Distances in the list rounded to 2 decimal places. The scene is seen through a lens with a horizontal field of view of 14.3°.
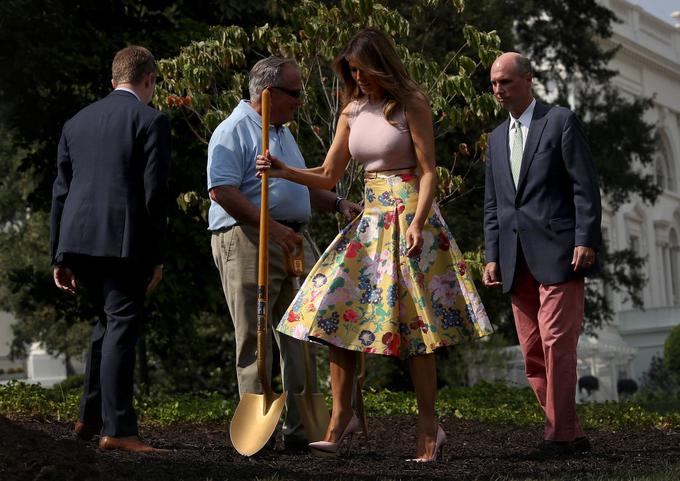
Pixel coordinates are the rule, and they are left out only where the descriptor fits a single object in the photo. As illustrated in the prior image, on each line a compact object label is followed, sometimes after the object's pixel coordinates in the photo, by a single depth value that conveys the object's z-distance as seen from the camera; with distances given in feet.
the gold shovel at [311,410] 46.50
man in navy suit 44.32
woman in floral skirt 42.49
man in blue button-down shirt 45.86
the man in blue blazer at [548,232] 46.70
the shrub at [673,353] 207.73
